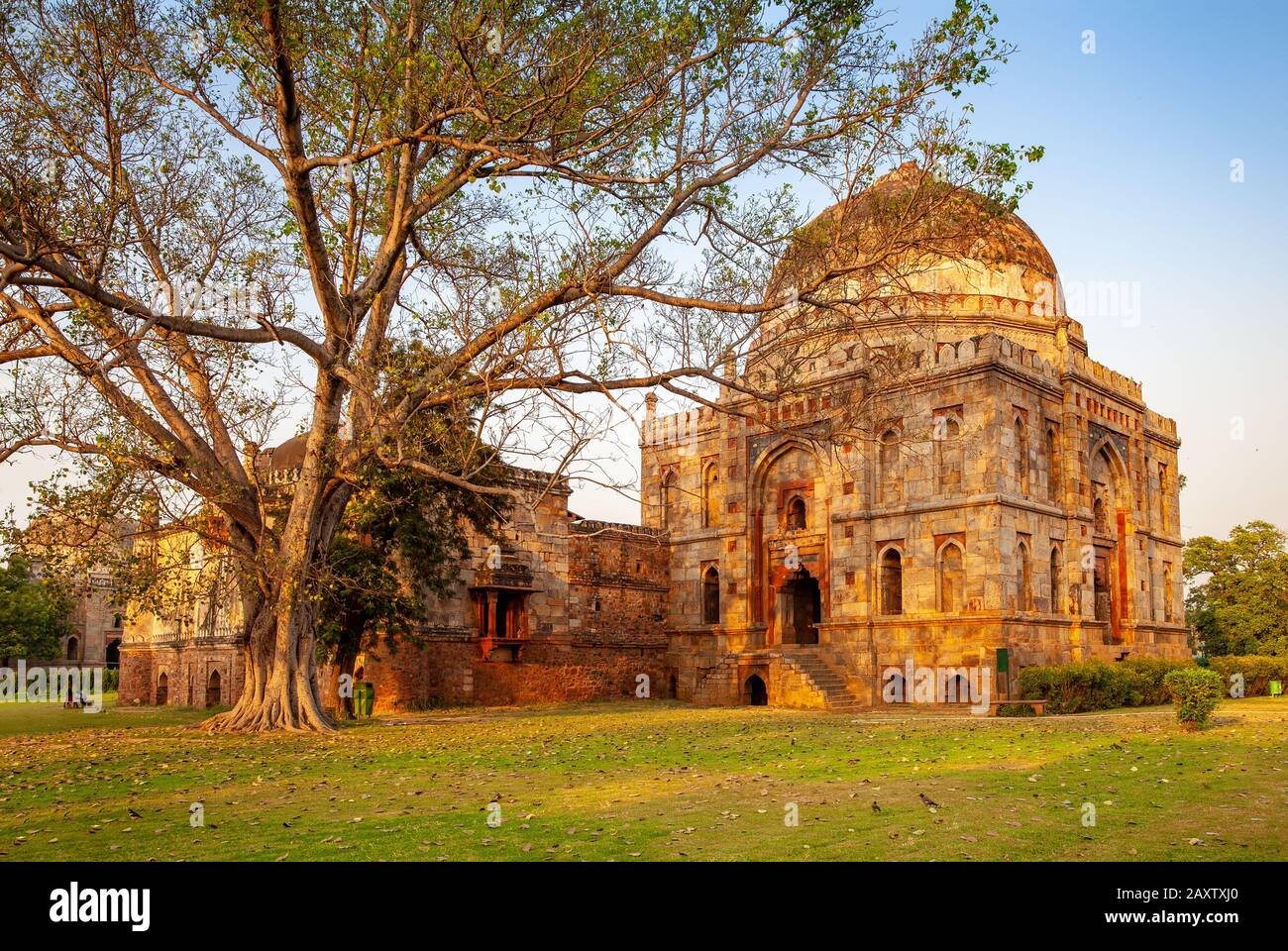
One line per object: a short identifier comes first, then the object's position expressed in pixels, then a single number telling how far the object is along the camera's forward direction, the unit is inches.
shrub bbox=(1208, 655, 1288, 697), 1320.1
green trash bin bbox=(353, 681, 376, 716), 993.5
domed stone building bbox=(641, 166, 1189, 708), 1141.7
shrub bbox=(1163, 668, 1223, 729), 687.7
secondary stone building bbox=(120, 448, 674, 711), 1216.2
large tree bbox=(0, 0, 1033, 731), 603.8
